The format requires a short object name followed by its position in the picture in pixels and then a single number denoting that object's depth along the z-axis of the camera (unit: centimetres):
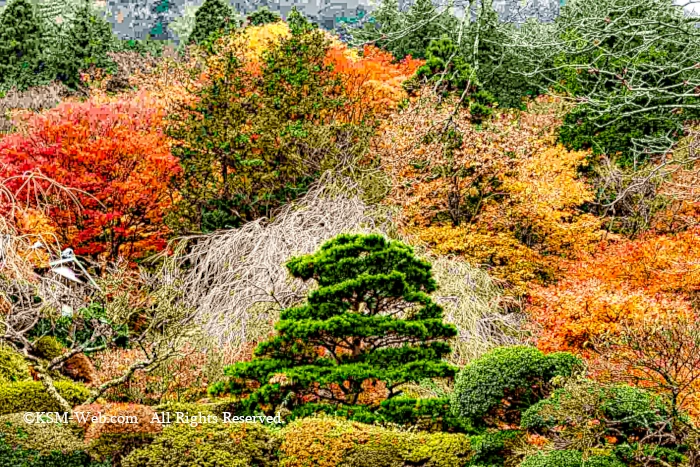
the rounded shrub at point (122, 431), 676
